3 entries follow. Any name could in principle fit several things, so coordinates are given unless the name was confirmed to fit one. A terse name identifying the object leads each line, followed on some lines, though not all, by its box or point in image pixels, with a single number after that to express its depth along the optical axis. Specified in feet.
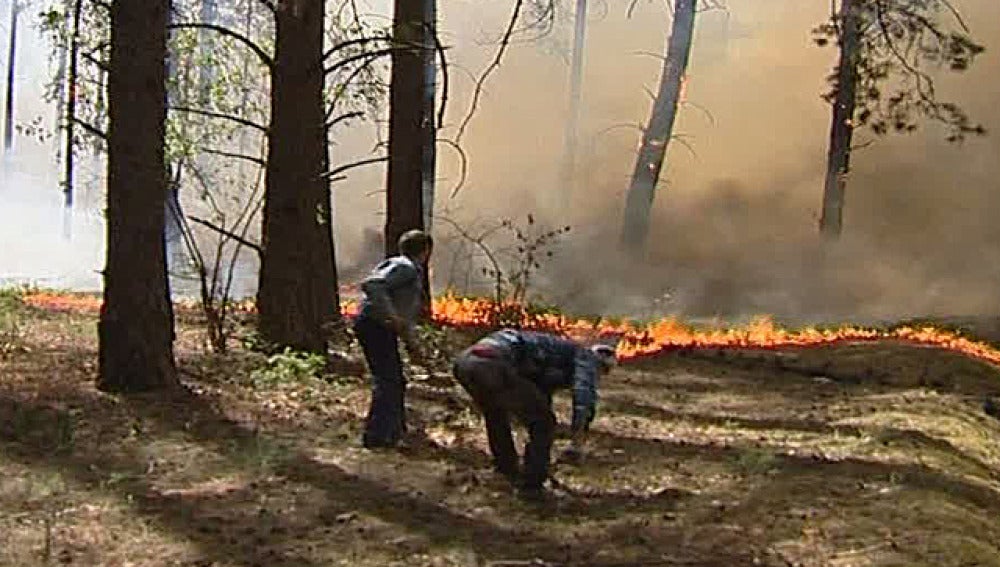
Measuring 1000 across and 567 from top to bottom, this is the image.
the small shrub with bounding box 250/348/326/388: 42.37
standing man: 31.35
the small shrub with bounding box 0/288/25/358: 45.80
